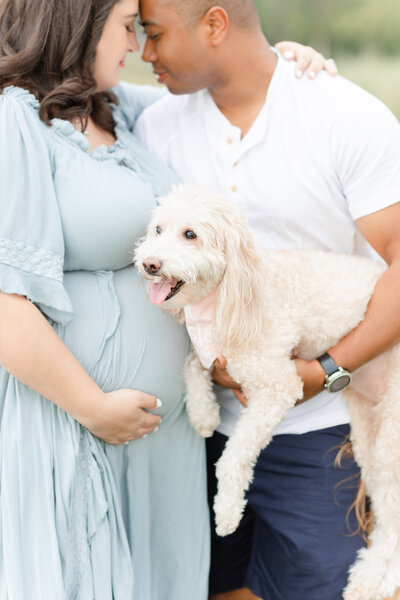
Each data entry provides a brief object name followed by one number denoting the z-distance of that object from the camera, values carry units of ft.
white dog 4.77
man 5.43
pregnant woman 4.60
